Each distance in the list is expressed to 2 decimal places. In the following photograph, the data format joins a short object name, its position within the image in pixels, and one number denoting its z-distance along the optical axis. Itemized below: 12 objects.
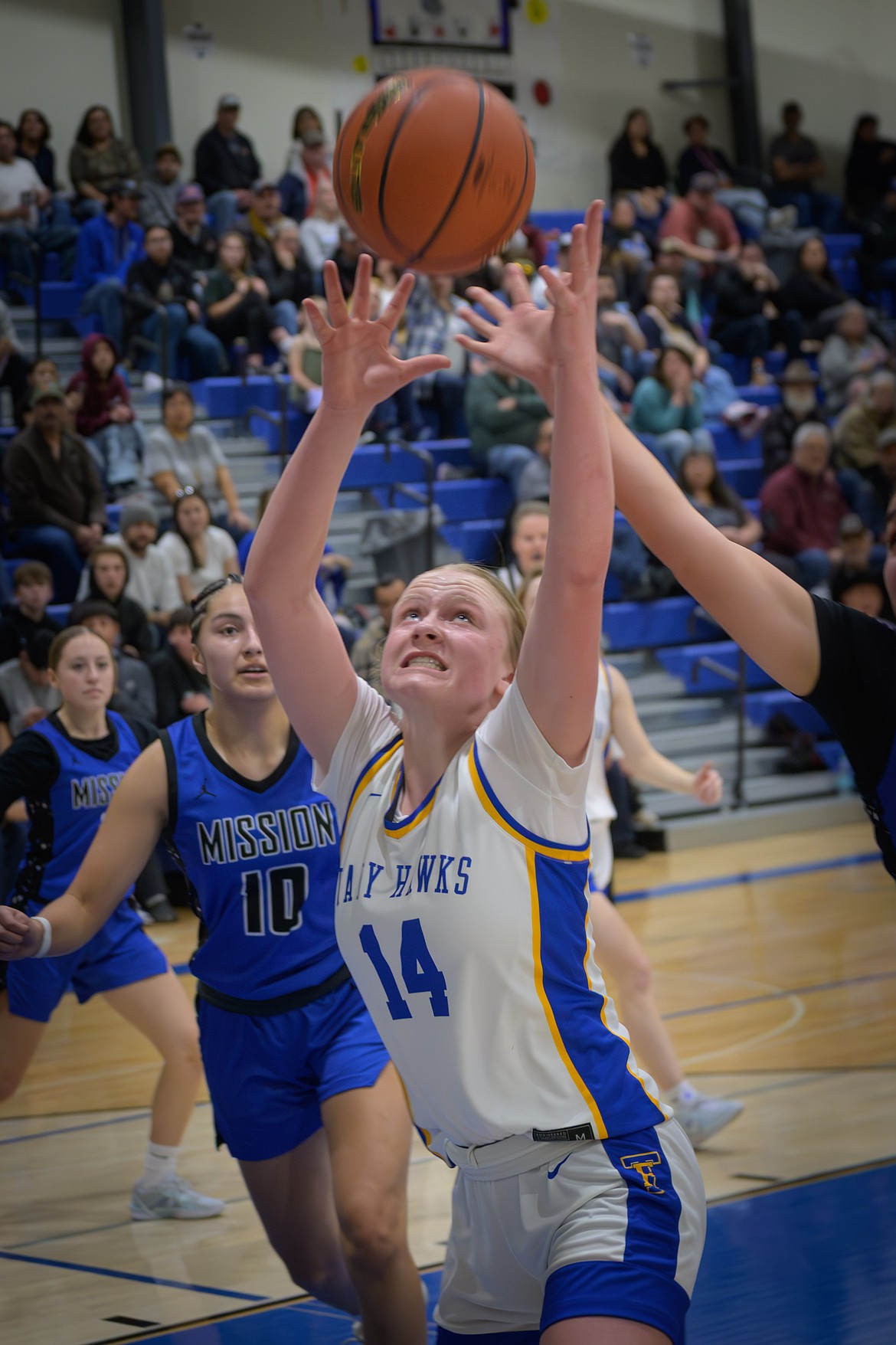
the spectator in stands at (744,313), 15.49
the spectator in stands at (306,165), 14.38
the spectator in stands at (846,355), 14.43
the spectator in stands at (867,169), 18.17
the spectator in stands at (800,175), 17.97
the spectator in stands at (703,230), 15.66
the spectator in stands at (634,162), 17.12
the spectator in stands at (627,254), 14.69
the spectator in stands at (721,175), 16.78
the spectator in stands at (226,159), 14.43
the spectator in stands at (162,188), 13.54
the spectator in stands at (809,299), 15.51
